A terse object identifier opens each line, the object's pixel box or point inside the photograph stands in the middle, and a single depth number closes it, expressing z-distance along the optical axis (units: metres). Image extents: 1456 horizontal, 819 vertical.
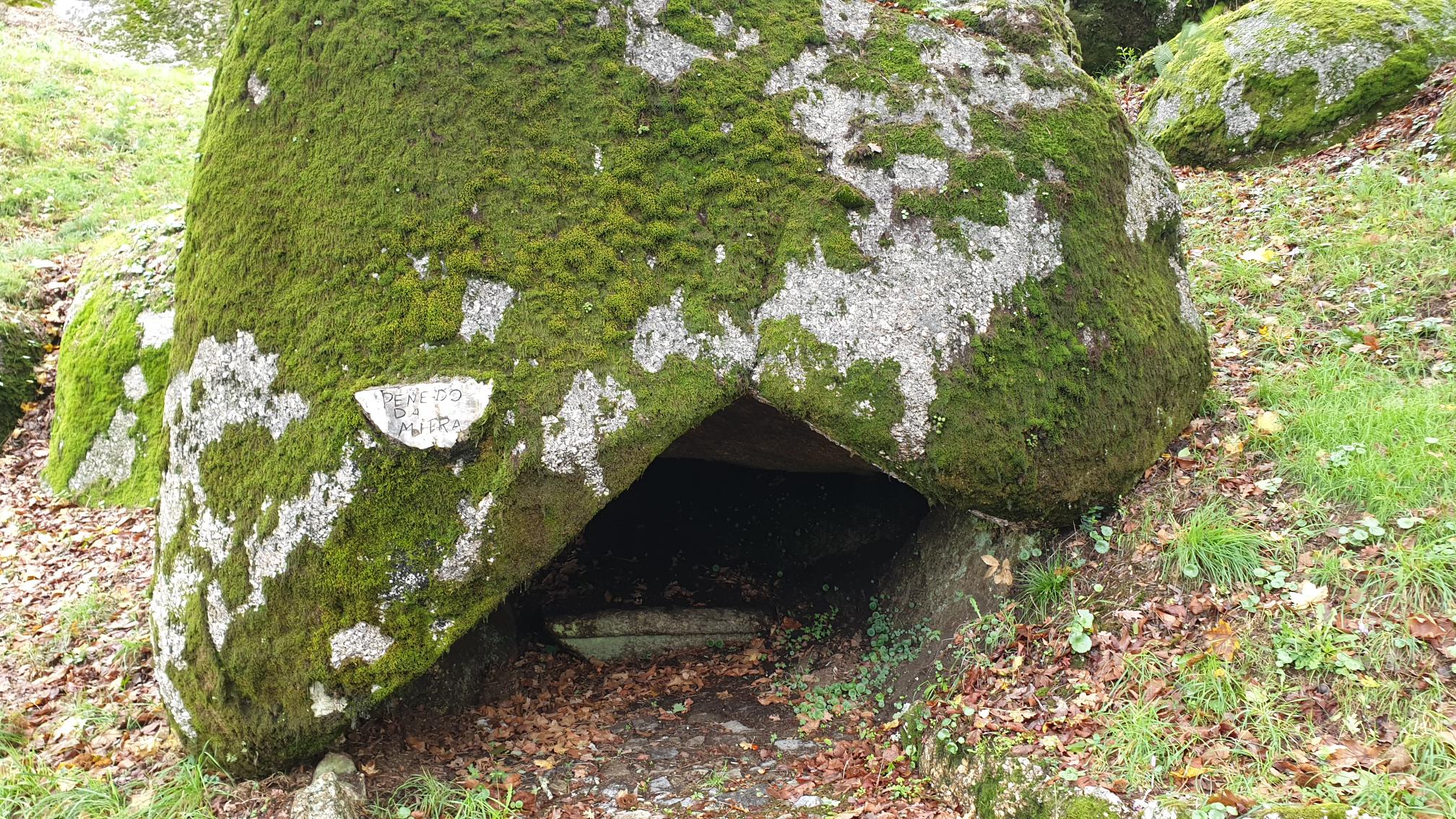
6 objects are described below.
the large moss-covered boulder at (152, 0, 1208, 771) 3.82
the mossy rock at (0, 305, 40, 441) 7.97
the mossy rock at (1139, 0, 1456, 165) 8.30
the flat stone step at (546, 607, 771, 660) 5.82
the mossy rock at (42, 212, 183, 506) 7.11
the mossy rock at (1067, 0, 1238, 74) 12.80
